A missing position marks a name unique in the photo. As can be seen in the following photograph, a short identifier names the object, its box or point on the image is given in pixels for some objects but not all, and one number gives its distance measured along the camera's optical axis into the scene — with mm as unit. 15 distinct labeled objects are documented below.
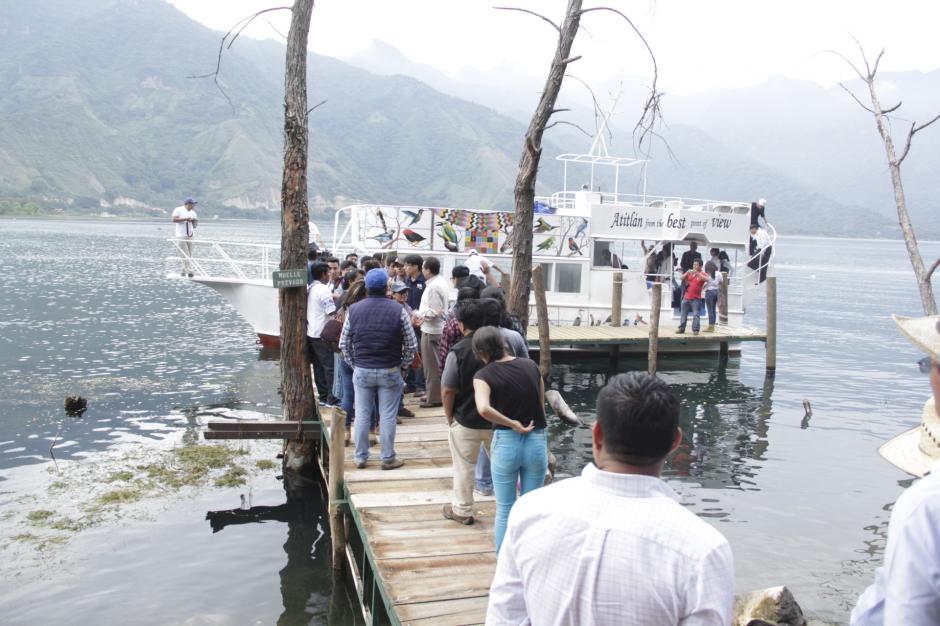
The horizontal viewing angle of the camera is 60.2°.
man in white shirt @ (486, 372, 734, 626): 2236
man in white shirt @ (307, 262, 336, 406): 10836
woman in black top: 5520
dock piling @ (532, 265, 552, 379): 17188
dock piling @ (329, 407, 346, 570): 7832
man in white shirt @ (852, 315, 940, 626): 2031
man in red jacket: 20703
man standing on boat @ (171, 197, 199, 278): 20031
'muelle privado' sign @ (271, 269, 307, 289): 10469
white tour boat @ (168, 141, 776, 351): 20891
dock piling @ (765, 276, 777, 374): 21656
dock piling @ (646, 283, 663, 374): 19031
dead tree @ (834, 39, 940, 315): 7410
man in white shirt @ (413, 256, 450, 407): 10945
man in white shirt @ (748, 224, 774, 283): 24016
